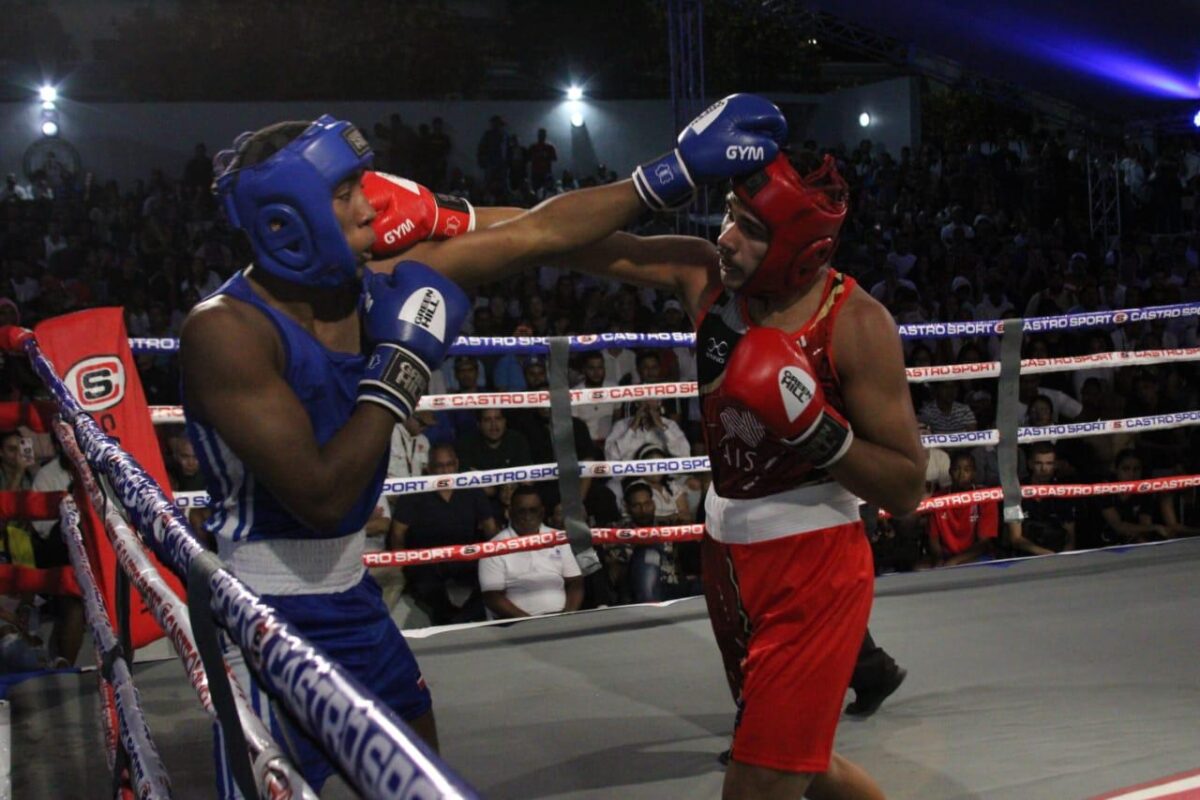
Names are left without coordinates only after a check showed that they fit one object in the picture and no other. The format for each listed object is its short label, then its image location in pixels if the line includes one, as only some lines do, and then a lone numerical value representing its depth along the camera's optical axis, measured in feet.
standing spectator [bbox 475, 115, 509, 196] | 43.50
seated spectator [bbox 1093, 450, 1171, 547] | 18.85
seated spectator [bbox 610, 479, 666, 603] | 16.33
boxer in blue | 5.44
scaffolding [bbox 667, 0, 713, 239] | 28.81
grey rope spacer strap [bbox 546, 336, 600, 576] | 14.02
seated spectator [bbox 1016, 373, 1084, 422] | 21.21
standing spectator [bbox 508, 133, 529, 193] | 43.19
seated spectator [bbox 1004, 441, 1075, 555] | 18.21
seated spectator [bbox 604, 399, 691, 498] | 18.20
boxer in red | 6.47
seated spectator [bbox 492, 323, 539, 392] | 21.84
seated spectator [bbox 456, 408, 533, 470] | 17.01
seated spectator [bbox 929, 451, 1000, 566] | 17.04
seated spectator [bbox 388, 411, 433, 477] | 16.58
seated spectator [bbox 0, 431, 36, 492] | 15.39
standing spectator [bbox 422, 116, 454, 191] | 42.55
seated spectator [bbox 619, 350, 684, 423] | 20.26
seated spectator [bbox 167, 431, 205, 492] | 16.46
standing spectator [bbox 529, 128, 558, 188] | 43.50
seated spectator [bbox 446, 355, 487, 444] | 18.52
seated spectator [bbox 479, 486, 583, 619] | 15.08
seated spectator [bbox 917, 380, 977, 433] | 19.75
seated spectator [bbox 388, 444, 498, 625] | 15.61
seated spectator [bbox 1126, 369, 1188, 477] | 20.62
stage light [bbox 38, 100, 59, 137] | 40.81
